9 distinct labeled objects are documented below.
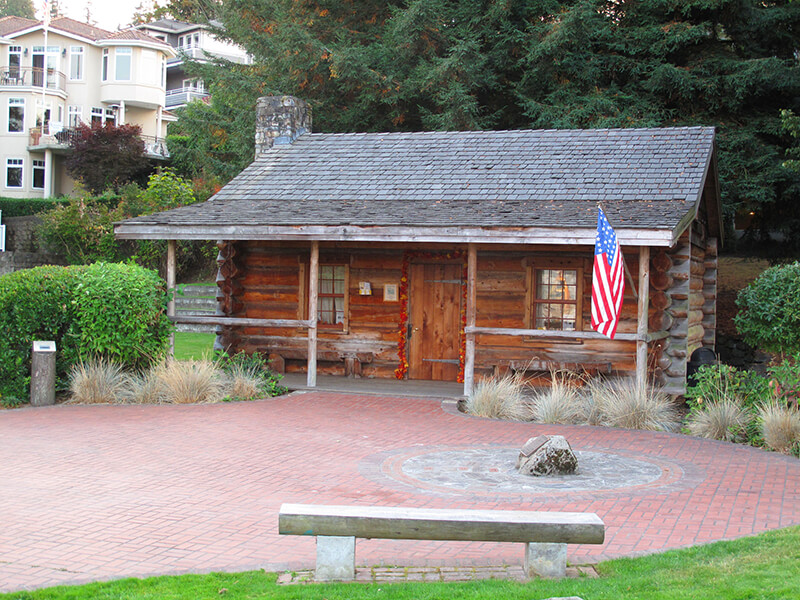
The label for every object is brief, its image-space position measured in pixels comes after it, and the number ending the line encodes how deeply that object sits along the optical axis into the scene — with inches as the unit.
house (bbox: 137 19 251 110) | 2285.9
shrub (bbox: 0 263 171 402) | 497.7
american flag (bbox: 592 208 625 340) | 433.4
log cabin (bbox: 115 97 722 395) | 519.5
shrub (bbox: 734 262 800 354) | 509.4
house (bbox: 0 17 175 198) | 1720.0
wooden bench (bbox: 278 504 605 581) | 209.6
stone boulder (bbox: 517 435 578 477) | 333.1
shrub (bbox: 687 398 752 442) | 416.5
